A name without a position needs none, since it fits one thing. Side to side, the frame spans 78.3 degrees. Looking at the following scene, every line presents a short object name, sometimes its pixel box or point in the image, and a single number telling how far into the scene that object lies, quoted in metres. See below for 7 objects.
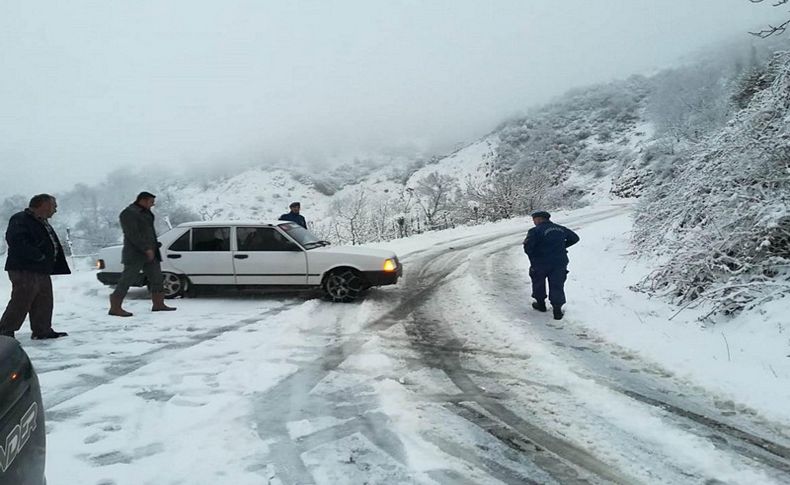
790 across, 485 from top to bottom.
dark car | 1.67
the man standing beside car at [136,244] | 6.92
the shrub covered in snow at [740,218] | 5.73
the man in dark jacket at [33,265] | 5.52
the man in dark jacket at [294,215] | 10.66
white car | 8.09
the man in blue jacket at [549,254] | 6.80
